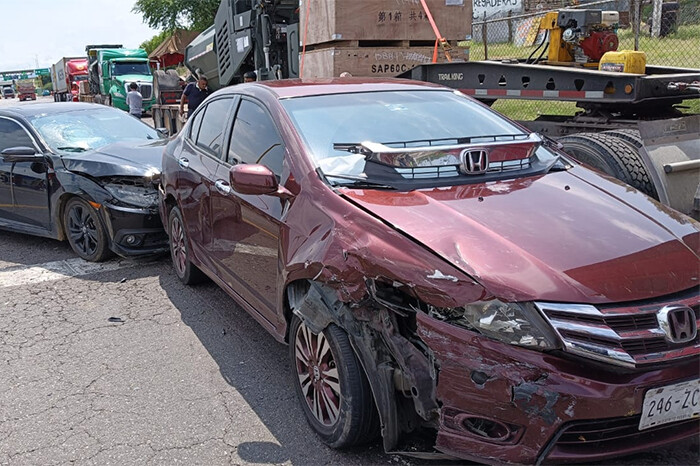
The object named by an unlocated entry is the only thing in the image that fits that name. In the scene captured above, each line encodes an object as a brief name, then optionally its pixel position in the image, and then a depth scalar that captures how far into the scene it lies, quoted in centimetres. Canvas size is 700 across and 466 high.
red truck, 3559
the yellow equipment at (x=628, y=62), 574
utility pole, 1437
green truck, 2681
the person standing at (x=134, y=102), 1961
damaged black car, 614
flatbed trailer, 506
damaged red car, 229
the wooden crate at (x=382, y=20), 815
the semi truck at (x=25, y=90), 6719
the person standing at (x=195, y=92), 1402
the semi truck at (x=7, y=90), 8294
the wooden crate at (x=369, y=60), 830
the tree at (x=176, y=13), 3931
